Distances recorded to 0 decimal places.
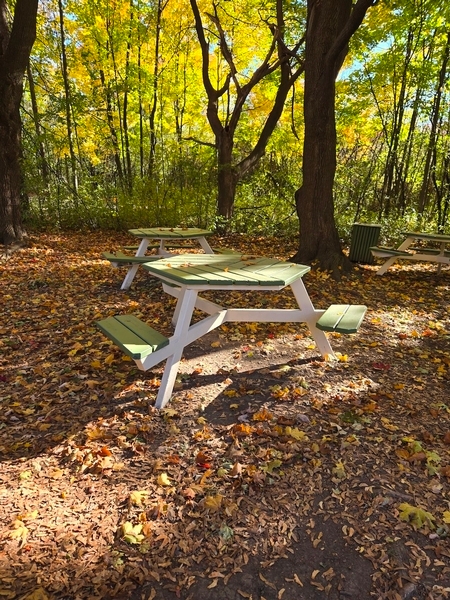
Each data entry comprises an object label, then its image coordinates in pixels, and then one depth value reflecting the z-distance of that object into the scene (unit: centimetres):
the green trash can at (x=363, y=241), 760
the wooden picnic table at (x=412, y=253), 650
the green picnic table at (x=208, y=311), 264
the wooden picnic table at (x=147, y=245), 509
